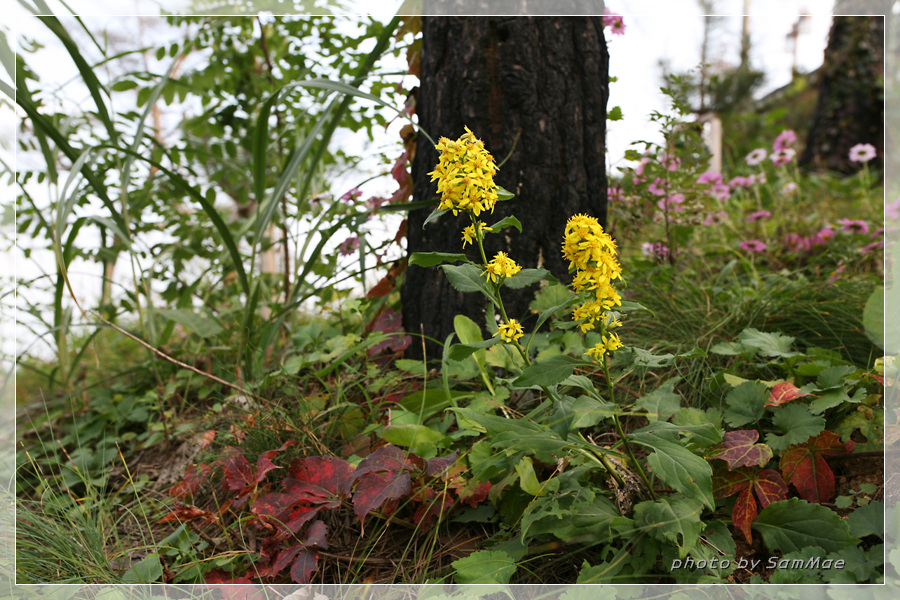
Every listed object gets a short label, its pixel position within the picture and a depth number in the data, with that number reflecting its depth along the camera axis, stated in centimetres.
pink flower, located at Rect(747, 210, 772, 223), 233
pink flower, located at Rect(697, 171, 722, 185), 237
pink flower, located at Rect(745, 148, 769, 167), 300
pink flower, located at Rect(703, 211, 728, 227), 232
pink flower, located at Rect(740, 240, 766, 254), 220
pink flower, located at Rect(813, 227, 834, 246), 227
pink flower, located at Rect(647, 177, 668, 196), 188
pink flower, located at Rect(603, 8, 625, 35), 185
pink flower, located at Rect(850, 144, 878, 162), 291
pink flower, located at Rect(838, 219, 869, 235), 227
